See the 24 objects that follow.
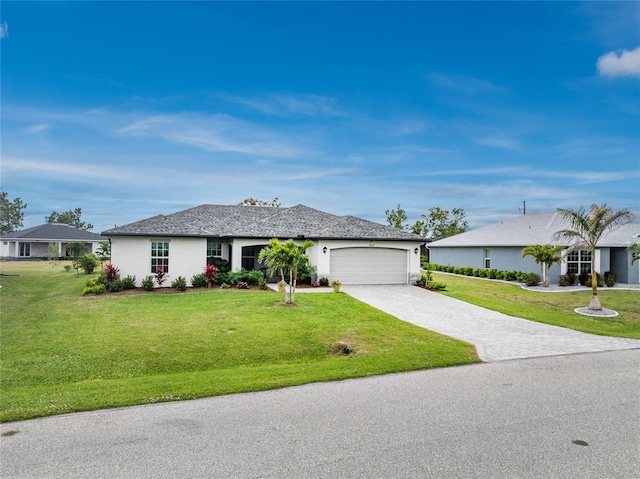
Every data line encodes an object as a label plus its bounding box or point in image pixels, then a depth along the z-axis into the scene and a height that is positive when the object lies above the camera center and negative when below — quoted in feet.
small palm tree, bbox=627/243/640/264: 65.83 -0.34
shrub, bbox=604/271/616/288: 81.38 -6.68
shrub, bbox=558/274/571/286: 80.28 -6.86
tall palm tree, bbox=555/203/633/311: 52.08 +3.54
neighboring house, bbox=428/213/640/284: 83.82 -0.20
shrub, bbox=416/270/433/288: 70.90 -6.08
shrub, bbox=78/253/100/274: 92.79 -3.39
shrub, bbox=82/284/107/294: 59.93 -6.27
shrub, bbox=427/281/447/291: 69.05 -6.80
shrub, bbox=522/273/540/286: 80.43 -6.64
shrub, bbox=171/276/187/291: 63.00 -5.70
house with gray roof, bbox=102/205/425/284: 65.87 +0.59
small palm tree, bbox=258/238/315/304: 49.26 -1.02
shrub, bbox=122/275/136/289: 62.89 -5.37
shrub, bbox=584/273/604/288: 80.89 -6.96
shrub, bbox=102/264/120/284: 62.69 -3.88
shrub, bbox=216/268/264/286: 66.54 -4.88
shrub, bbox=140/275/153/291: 62.18 -5.71
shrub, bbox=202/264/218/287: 66.59 -4.37
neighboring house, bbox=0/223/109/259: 150.92 +3.13
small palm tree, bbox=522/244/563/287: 77.09 -1.57
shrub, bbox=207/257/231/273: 71.77 -2.72
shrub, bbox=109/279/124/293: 61.62 -5.86
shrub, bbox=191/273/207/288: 65.98 -5.48
